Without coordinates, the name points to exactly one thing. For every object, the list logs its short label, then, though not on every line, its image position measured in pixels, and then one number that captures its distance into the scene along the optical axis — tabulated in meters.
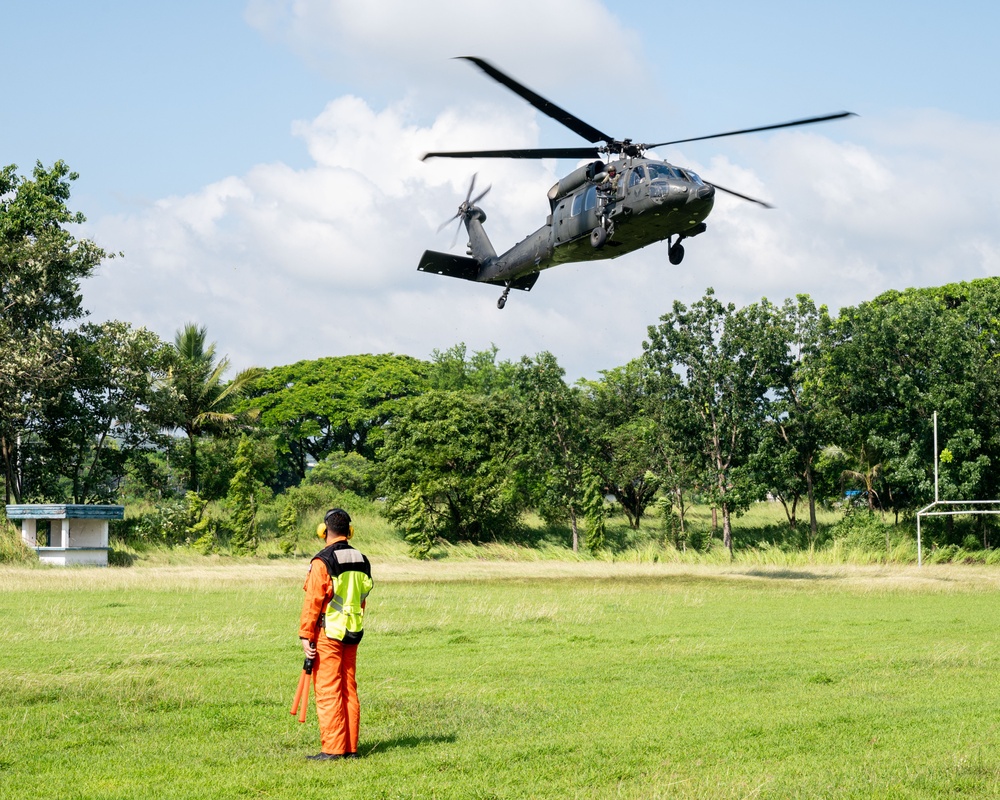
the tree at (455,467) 45.84
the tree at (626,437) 48.59
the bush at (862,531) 40.75
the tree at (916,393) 39.94
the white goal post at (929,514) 35.47
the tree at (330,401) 67.38
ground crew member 9.19
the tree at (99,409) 43.53
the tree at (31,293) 40.00
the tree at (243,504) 41.94
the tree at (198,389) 47.75
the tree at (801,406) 43.09
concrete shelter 36.88
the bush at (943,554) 39.59
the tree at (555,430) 44.34
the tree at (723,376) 41.81
